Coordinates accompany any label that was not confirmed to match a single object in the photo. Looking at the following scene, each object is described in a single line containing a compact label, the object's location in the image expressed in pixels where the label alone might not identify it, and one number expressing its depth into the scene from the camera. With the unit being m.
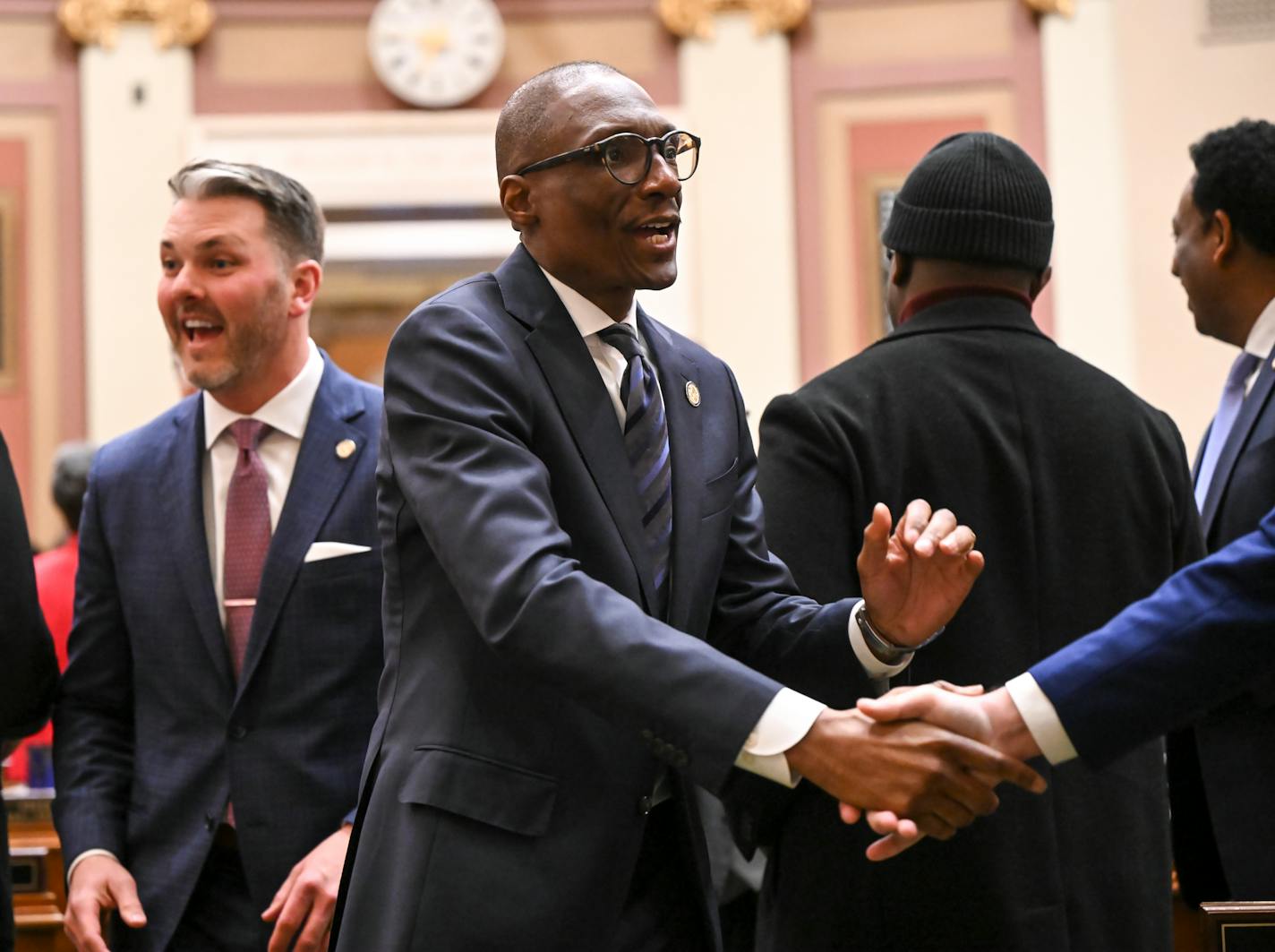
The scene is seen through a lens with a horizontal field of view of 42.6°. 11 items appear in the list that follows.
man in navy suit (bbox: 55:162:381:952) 2.28
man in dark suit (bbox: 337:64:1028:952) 1.70
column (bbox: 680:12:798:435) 8.70
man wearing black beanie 2.05
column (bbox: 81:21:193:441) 8.55
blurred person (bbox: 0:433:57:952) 2.37
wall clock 8.80
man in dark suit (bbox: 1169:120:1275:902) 2.58
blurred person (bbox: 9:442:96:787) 4.00
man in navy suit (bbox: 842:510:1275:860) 1.95
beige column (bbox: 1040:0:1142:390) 8.40
